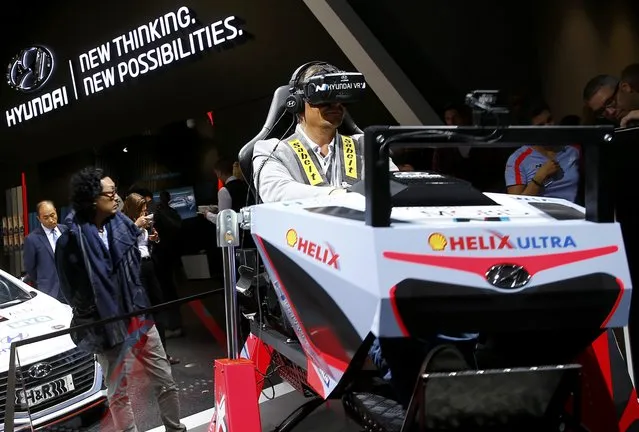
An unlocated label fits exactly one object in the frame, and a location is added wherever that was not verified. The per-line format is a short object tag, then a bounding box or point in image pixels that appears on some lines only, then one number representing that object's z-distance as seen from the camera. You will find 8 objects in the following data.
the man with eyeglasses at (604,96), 3.67
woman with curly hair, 3.29
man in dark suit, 5.24
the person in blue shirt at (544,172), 3.63
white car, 3.17
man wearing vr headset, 2.48
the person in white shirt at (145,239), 4.93
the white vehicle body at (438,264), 1.67
